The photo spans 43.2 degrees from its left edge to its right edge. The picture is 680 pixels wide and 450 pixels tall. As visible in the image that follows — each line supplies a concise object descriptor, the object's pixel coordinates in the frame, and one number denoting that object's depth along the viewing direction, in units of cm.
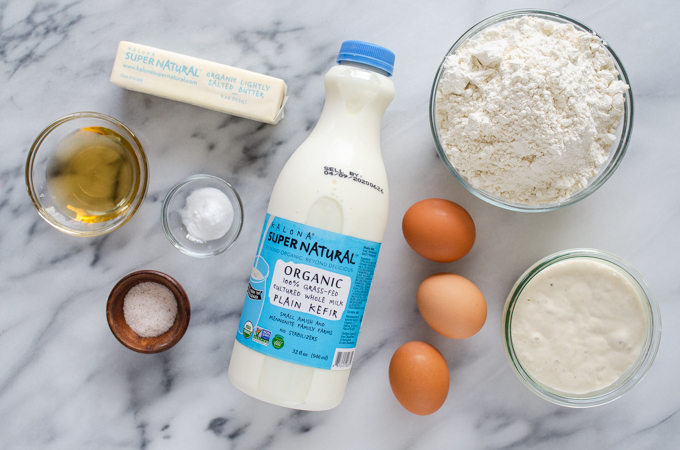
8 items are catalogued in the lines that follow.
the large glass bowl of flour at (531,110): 65
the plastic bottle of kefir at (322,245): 66
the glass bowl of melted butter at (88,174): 72
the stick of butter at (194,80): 70
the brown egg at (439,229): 69
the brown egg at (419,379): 69
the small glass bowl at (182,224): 72
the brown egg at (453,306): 68
